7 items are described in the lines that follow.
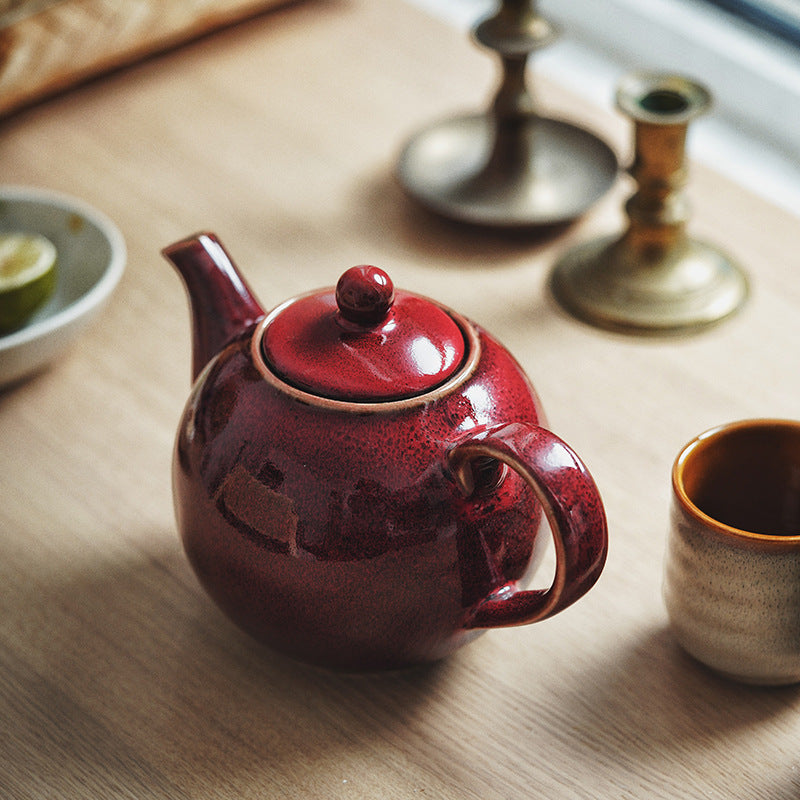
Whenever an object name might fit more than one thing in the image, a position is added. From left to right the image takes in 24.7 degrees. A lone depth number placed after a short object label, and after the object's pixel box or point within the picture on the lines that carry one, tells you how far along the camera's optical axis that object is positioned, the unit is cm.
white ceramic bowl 100
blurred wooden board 116
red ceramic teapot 77
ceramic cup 79
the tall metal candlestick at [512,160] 108
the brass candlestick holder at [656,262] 100
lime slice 98
